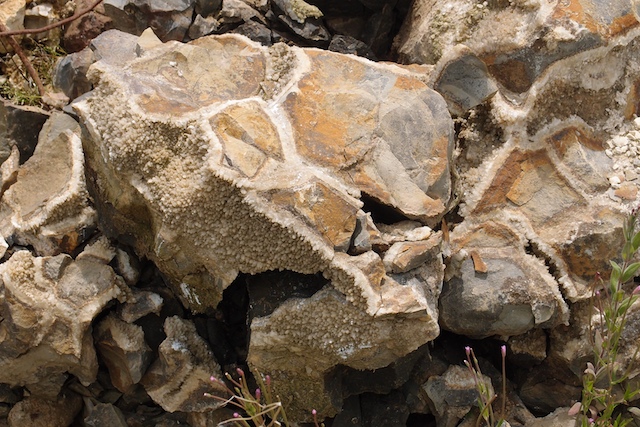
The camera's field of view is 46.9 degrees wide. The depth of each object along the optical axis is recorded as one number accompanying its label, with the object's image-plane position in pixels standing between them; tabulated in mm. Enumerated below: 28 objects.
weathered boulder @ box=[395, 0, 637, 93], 2811
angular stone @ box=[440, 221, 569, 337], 2717
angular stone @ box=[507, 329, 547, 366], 2939
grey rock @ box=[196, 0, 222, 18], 3418
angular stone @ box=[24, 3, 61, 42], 3596
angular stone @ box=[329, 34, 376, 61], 3377
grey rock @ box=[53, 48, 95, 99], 3271
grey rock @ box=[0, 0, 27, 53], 3496
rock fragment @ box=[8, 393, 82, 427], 3012
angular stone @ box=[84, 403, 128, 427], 2994
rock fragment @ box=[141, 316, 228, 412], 2830
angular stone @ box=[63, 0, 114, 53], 3535
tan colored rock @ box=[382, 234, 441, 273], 2486
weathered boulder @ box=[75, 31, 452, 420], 2406
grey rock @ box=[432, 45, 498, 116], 2855
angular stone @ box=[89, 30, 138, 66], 2908
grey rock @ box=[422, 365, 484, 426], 2865
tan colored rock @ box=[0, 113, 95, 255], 2816
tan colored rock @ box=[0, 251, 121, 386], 2691
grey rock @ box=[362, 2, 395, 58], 3490
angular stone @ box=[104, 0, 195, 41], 3369
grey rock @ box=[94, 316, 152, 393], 2842
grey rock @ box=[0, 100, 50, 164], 3158
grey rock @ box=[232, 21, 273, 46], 3367
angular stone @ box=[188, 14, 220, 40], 3385
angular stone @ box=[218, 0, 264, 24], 3430
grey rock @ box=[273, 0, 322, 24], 3381
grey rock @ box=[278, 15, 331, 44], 3393
